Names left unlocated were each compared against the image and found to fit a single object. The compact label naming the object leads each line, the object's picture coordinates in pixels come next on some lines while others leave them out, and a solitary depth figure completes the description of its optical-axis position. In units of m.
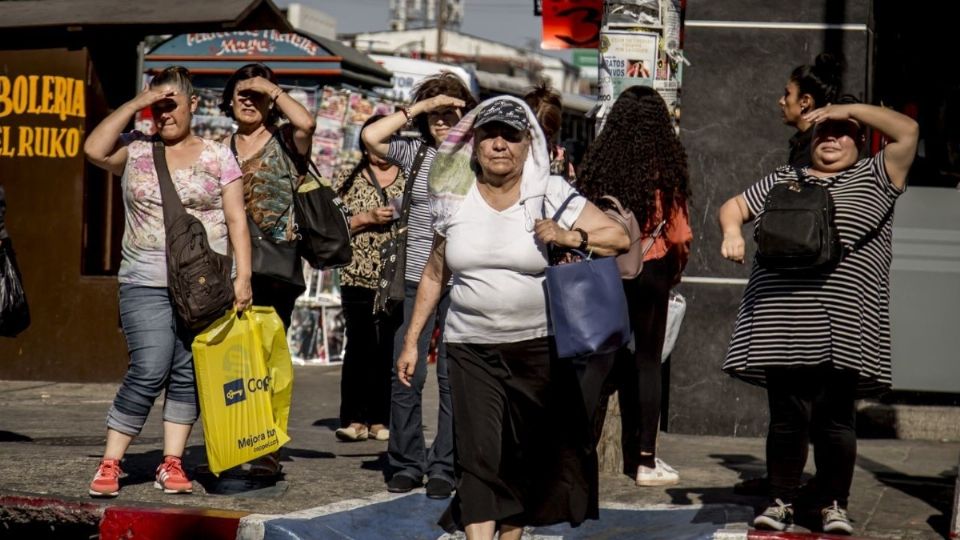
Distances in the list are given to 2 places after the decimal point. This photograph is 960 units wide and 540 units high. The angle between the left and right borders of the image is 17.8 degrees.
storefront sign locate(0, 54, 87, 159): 22.29
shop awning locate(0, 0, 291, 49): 21.31
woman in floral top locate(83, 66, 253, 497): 13.43
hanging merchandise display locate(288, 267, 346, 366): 26.73
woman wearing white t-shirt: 11.23
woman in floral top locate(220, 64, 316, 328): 14.30
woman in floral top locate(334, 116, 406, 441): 17.90
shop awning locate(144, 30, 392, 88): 30.59
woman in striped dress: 12.45
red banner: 28.78
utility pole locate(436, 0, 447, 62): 125.12
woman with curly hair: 14.52
